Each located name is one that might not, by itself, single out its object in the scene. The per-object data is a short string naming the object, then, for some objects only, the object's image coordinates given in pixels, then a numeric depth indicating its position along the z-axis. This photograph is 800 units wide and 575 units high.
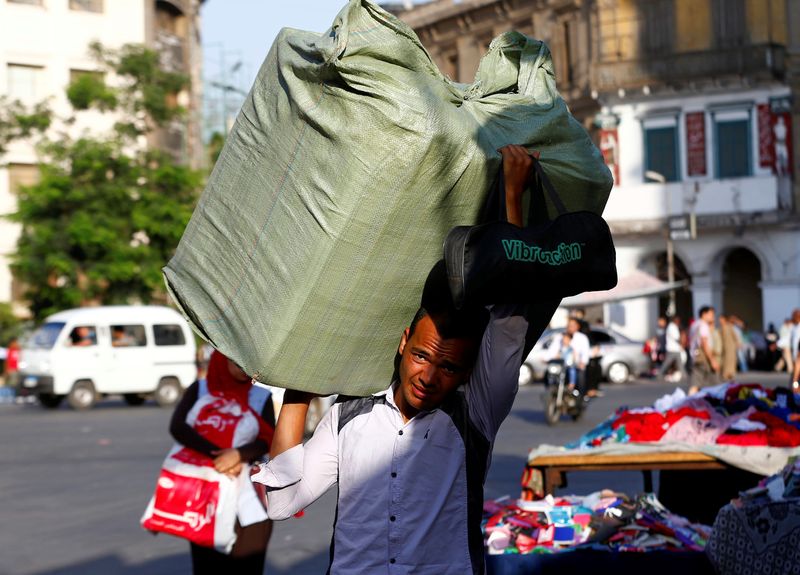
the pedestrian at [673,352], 33.62
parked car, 34.75
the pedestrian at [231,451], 6.14
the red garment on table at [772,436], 7.41
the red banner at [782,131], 44.16
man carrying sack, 3.58
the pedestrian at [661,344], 38.53
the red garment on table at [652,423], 7.75
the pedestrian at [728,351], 20.72
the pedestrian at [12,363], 34.00
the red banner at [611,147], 46.56
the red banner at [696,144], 45.03
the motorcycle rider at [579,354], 20.36
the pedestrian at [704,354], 19.34
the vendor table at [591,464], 7.24
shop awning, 41.13
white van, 28.12
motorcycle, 20.06
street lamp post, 42.83
